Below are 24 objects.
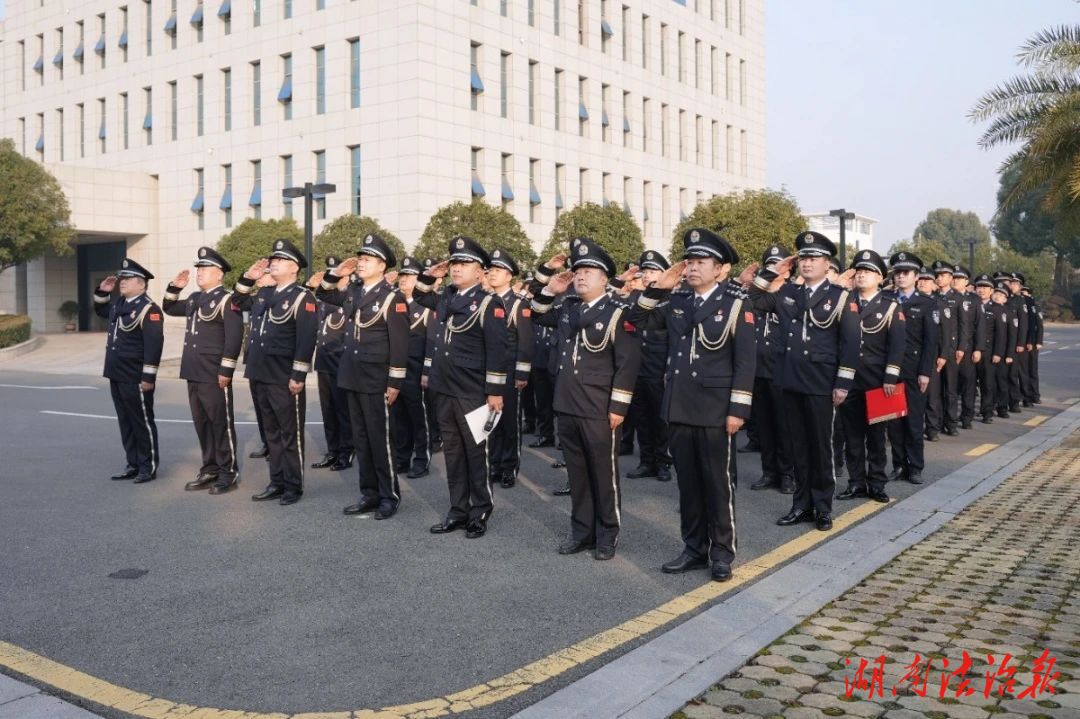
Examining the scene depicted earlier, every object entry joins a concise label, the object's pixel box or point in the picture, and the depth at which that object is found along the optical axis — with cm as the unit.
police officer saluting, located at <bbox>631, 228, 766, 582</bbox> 617
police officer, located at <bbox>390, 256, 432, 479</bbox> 1012
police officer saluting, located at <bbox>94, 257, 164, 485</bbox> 945
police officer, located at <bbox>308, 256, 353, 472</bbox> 1008
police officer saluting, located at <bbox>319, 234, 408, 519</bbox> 786
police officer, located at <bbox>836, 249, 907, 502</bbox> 853
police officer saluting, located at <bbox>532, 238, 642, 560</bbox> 659
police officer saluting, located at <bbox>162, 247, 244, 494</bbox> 898
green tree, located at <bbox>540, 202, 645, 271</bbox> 3475
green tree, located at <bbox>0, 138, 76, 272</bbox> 3497
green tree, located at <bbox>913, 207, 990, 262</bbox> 13425
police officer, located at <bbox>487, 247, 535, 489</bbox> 841
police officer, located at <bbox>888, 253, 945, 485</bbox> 951
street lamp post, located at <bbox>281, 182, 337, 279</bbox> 2280
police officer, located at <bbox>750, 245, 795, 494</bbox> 897
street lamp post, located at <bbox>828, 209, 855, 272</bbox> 3038
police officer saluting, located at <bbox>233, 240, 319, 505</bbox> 848
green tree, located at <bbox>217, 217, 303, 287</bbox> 3453
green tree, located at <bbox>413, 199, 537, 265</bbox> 3080
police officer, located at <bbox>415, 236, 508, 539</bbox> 729
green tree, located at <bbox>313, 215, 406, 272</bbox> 3100
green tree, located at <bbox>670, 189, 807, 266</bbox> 3419
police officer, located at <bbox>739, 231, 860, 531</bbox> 758
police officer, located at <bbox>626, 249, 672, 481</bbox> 998
